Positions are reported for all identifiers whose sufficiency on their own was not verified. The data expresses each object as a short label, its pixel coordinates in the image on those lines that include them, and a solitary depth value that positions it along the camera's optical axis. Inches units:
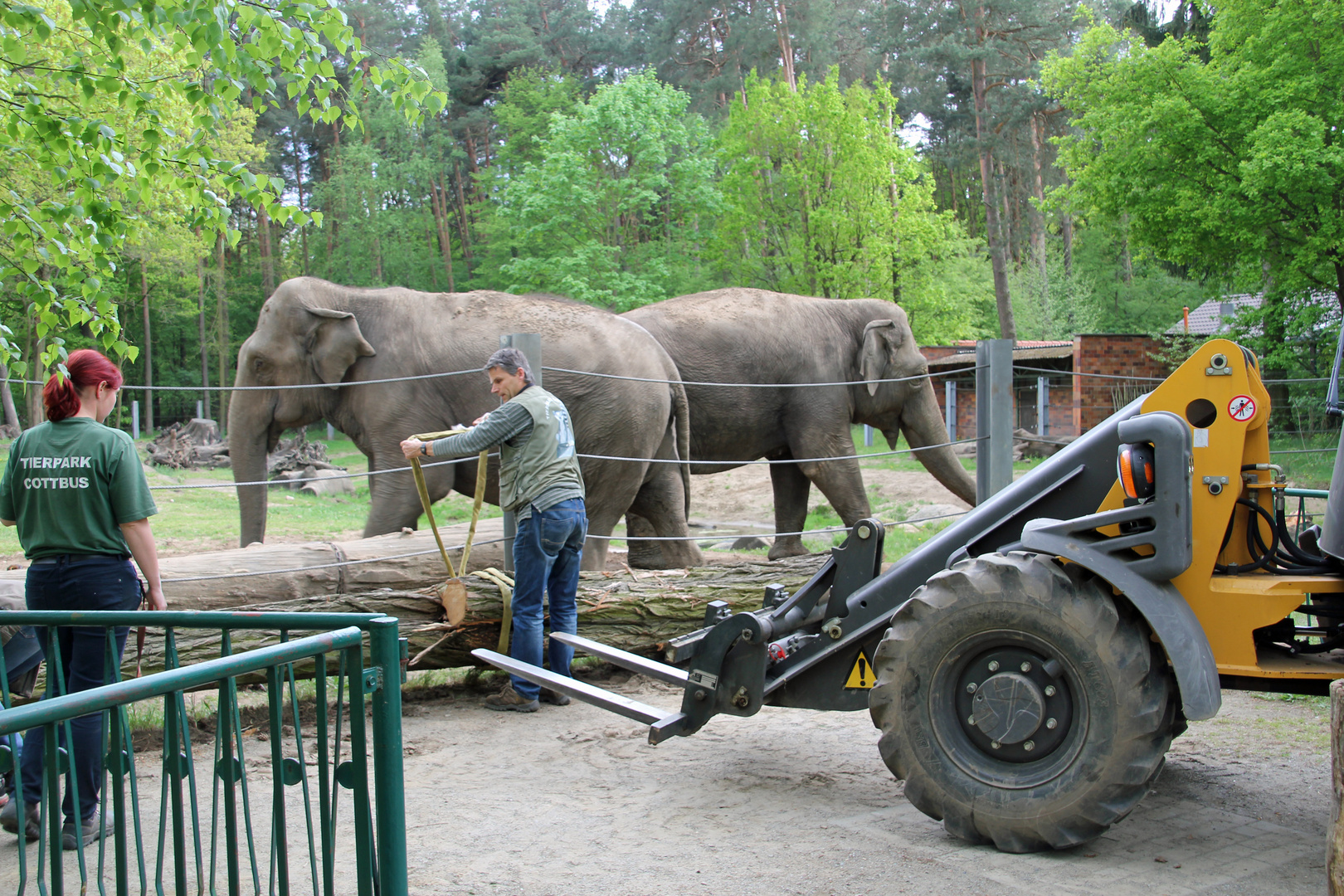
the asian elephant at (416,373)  342.0
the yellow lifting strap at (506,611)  241.1
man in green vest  231.0
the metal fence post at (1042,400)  742.9
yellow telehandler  144.6
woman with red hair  160.1
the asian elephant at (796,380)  420.8
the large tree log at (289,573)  231.5
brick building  916.6
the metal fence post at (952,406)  984.8
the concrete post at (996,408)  296.4
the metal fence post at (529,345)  264.4
